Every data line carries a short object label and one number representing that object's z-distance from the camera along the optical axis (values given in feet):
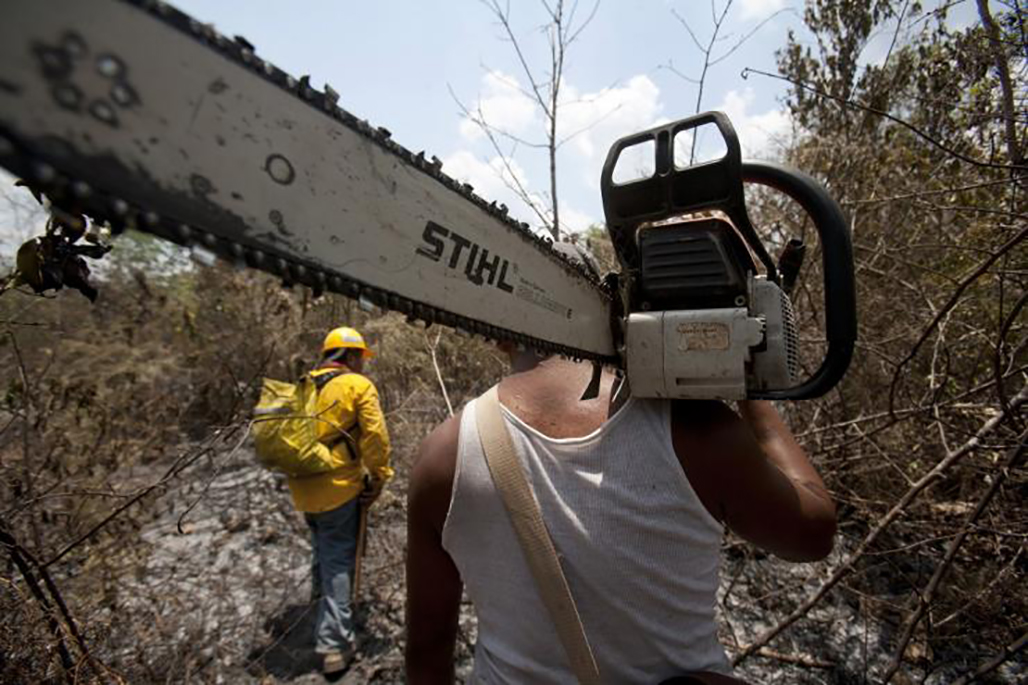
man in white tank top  3.30
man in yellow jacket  11.10
